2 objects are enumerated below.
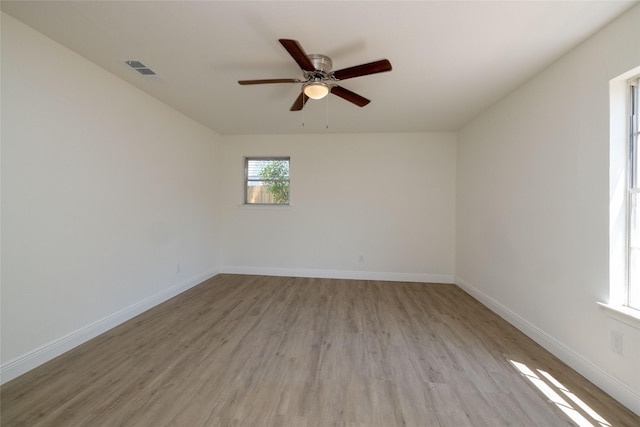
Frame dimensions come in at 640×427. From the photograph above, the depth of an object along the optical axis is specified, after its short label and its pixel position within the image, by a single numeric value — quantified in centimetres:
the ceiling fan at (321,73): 173
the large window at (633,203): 163
